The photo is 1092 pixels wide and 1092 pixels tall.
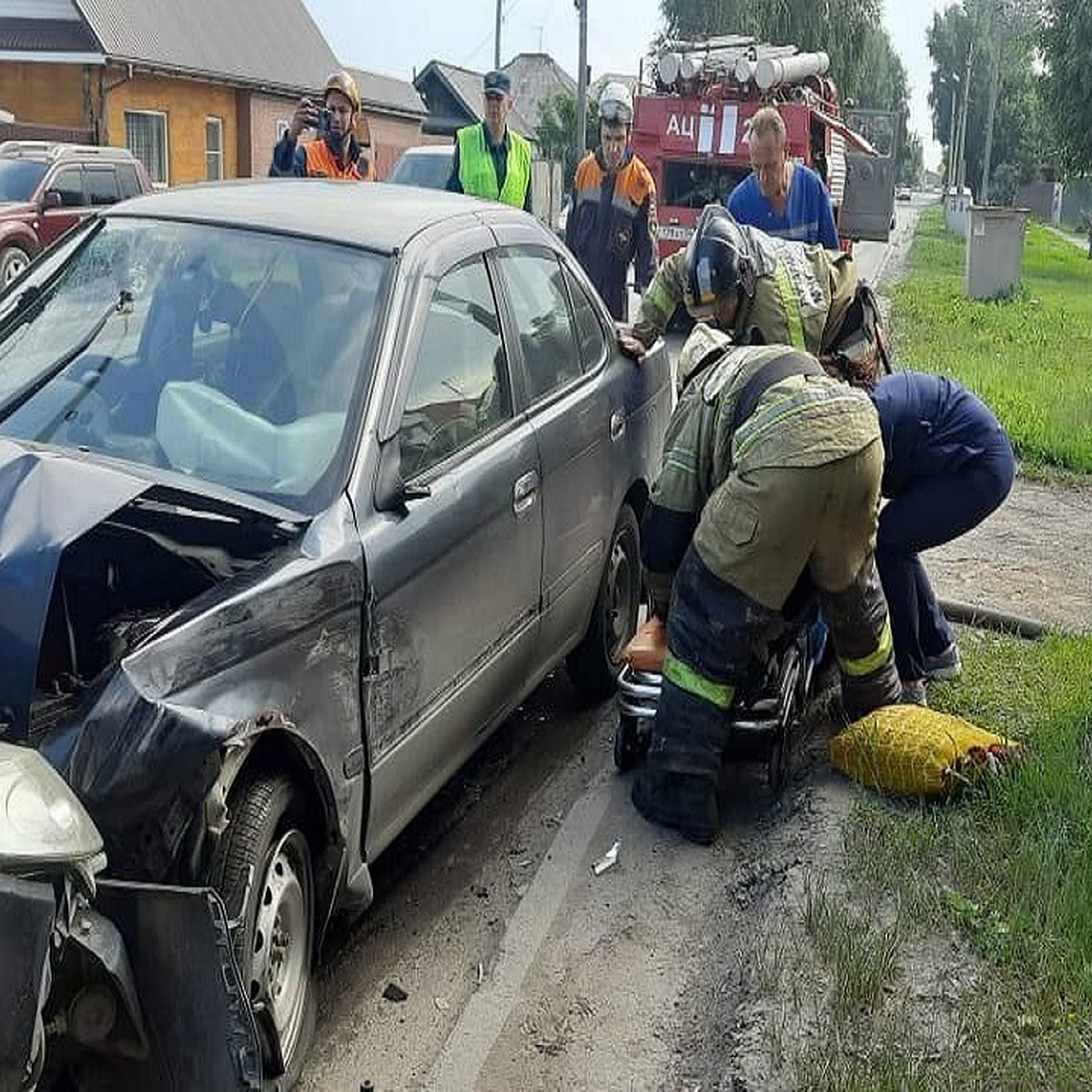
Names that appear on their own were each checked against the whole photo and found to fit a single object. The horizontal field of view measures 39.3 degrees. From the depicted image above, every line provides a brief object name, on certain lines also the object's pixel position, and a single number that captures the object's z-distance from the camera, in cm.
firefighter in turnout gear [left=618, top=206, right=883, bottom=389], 488
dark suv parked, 1500
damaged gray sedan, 284
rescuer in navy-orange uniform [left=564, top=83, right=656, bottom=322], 884
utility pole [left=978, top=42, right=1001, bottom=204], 5447
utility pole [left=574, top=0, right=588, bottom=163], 2923
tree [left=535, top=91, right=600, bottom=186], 4894
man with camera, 818
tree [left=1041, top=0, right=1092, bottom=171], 3253
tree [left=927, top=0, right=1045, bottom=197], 7138
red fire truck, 1778
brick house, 2795
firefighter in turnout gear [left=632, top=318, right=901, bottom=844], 431
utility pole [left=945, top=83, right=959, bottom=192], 8212
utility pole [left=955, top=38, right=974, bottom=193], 7250
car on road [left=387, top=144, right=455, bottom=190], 1794
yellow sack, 444
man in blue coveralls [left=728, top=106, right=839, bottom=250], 757
